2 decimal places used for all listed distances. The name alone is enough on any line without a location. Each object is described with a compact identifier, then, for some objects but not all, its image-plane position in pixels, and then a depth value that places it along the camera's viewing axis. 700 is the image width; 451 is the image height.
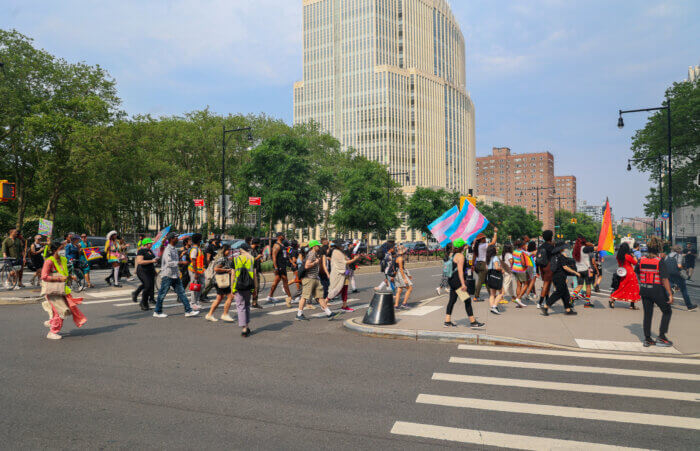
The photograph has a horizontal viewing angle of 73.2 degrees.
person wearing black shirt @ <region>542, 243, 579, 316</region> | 10.91
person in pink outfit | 8.71
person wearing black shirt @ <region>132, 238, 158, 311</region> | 11.54
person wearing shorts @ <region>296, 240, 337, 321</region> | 11.12
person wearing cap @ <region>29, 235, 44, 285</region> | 16.11
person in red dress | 12.07
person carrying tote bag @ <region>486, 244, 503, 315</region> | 11.70
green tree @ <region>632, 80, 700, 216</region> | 37.84
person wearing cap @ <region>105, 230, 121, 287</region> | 17.30
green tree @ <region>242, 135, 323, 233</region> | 38.59
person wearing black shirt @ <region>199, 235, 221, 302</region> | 13.32
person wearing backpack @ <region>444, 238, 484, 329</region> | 9.08
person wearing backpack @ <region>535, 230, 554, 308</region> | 11.42
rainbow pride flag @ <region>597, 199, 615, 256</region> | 14.53
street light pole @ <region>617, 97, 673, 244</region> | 26.69
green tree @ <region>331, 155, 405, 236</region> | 41.12
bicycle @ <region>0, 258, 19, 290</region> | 15.98
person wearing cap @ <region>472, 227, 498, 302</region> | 13.35
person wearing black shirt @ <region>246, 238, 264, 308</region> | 12.75
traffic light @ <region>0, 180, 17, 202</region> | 15.42
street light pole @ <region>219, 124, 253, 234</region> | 30.51
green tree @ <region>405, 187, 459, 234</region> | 52.84
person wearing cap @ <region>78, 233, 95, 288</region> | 16.62
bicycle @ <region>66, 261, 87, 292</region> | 15.65
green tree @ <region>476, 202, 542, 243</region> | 83.69
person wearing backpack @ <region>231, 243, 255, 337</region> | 8.98
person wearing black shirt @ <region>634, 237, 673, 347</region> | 8.03
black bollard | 9.78
